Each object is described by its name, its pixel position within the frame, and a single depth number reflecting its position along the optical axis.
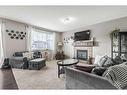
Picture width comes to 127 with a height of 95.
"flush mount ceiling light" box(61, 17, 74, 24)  3.30
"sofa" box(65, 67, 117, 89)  1.11
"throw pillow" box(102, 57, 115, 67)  1.93
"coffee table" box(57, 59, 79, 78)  2.42
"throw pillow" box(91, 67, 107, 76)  1.25
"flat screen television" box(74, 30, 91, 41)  4.20
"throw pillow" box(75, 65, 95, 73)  1.38
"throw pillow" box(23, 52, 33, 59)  3.54
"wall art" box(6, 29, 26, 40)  3.73
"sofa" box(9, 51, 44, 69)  3.27
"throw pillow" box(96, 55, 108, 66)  2.25
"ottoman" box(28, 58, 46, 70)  3.16
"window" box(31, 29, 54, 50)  4.65
